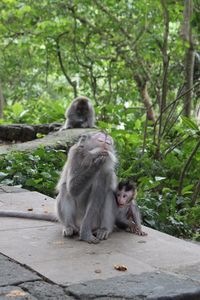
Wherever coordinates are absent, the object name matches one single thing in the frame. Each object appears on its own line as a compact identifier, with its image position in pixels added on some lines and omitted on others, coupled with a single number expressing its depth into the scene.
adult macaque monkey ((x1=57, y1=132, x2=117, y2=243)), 4.98
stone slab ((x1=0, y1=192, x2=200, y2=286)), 4.08
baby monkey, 5.18
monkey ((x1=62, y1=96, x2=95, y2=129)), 13.66
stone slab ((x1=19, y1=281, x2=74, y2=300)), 3.50
